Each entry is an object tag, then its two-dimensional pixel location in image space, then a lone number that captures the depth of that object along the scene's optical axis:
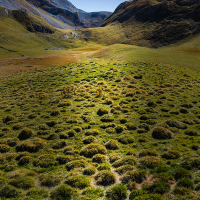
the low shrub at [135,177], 10.23
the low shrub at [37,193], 9.13
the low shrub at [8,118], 20.11
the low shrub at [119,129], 16.97
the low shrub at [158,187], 9.00
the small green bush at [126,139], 14.98
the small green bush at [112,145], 14.18
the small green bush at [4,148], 13.83
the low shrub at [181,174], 10.06
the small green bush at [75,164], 11.75
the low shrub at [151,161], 11.40
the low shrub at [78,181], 10.01
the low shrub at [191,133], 15.51
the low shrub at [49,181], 10.18
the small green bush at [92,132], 16.56
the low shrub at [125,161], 11.87
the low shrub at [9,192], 9.15
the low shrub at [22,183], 9.85
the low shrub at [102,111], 21.43
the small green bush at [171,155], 12.20
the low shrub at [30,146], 13.99
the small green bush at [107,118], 19.53
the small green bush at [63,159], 12.41
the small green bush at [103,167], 11.66
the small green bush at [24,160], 12.26
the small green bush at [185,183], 9.27
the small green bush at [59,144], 14.40
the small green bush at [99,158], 12.57
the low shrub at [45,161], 12.09
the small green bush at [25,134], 16.15
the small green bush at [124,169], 11.09
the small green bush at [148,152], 12.69
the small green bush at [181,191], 8.79
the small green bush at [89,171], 11.18
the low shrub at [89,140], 15.10
